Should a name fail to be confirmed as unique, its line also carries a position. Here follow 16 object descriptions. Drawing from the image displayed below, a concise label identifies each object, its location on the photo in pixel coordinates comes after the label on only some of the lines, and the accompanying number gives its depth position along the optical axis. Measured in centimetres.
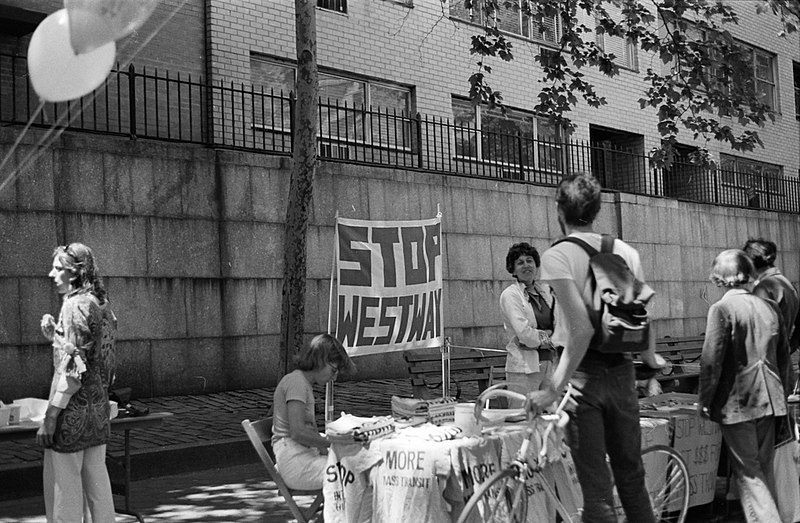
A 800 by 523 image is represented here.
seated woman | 573
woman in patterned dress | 541
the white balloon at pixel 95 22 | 487
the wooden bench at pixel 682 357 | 1030
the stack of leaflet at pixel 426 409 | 578
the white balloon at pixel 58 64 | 488
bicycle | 459
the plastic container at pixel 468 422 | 527
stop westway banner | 882
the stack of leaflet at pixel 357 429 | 531
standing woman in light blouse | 738
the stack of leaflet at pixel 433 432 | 524
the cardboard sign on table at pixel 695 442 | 648
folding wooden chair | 555
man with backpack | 441
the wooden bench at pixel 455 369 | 969
